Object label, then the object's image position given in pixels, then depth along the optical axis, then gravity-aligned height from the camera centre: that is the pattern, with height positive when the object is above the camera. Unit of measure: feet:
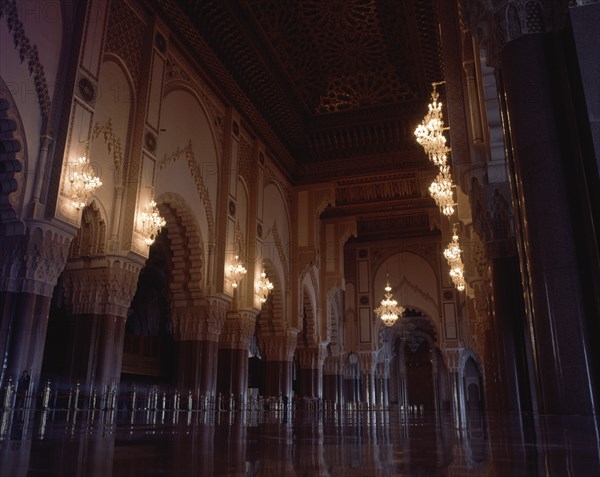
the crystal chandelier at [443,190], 30.78 +11.94
